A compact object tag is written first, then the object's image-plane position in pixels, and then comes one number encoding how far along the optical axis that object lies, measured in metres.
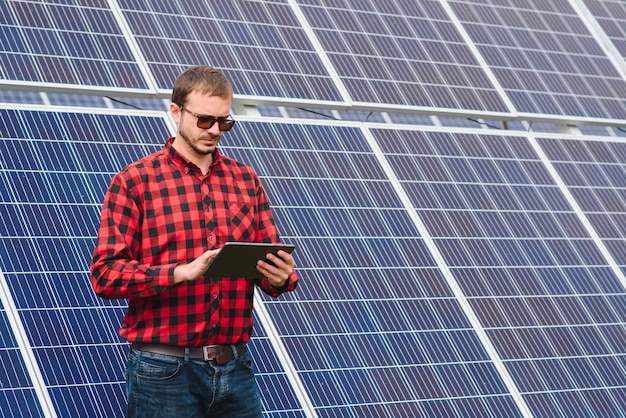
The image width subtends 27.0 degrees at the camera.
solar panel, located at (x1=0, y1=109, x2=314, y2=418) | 8.05
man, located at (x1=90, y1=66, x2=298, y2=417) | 6.64
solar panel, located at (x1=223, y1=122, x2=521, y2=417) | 9.27
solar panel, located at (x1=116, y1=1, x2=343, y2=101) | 11.12
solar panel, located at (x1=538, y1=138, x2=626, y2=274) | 11.83
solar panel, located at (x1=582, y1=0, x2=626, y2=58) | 14.91
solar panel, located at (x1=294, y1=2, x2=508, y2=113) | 12.16
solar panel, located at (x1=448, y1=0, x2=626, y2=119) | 13.28
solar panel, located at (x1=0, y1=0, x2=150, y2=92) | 10.20
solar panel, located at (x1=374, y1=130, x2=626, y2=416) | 10.25
